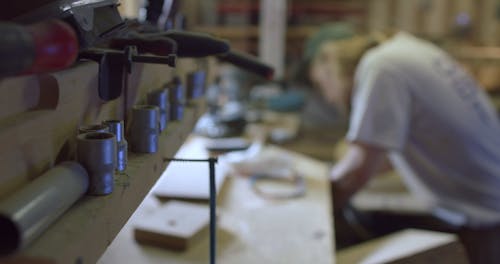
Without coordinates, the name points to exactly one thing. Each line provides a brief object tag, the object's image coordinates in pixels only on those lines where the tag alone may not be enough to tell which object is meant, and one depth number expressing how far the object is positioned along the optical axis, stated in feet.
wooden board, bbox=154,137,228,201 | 5.45
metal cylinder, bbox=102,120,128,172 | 2.36
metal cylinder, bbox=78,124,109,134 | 2.23
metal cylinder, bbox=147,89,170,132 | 3.06
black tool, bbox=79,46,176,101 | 2.32
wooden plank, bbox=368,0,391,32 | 17.62
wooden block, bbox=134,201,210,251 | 4.33
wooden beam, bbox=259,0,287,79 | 15.11
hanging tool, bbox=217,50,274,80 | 3.83
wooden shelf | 1.76
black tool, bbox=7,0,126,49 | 1.97
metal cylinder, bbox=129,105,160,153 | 2.67
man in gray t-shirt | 6.33
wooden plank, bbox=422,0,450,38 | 17.25
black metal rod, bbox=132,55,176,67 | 2.37
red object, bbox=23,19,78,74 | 1.46
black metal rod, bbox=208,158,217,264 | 3.12
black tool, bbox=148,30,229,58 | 2.96
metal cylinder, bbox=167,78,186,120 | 3.45
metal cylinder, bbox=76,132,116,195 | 2.11
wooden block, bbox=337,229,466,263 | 4.89
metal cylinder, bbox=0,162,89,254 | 1.62
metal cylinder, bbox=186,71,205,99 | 4.21
